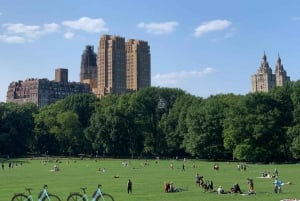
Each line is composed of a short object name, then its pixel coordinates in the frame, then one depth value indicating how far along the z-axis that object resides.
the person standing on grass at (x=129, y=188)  37.34
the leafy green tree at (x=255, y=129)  96.02
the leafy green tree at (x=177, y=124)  119.62
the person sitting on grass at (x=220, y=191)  37.78
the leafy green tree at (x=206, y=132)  106.12
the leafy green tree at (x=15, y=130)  129.25
